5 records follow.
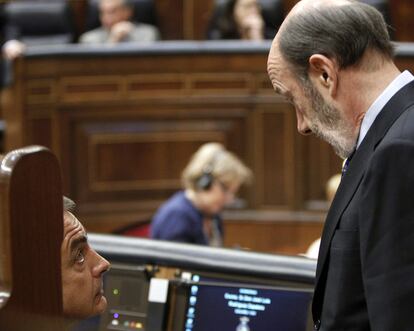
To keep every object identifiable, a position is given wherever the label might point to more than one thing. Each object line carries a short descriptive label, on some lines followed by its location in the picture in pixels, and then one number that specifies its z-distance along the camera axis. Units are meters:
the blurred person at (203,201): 8.03
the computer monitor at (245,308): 4.16
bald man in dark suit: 2.88
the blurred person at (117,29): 12.25
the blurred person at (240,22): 12.06
